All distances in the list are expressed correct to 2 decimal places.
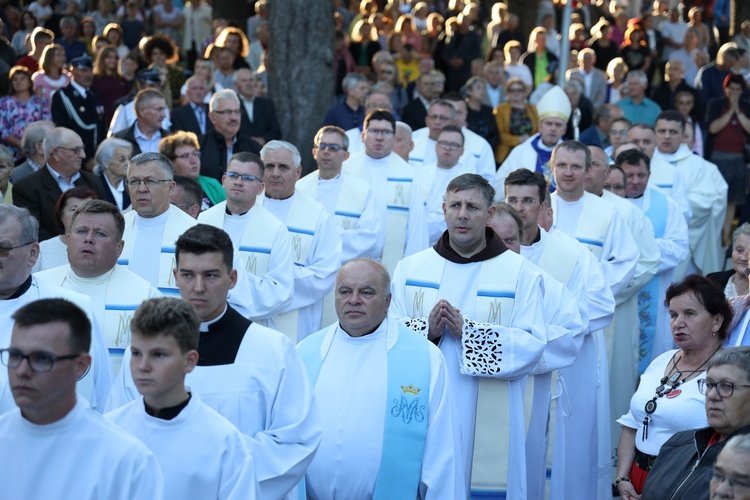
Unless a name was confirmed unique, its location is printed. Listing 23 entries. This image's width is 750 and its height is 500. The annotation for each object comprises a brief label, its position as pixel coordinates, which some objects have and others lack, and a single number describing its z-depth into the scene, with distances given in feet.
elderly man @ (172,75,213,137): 78.64
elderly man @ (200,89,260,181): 68.95
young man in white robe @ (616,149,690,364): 66.90
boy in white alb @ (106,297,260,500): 28.27
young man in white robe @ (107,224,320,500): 32.55
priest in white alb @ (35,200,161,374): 40.40
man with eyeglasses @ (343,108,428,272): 70.95
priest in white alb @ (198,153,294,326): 52.39
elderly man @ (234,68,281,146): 84.38
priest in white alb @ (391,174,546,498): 42.14
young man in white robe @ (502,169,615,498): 50.01
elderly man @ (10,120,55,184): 64.49
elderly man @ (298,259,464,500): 36.29
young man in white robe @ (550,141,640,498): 57.98
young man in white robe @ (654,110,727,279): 80.64
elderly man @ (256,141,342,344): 57.11
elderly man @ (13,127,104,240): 59.41
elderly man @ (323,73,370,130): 88.58
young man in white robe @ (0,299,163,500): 25.81
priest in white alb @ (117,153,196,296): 49.65
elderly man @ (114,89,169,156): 70.38
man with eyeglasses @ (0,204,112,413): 36.73
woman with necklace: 38.81
